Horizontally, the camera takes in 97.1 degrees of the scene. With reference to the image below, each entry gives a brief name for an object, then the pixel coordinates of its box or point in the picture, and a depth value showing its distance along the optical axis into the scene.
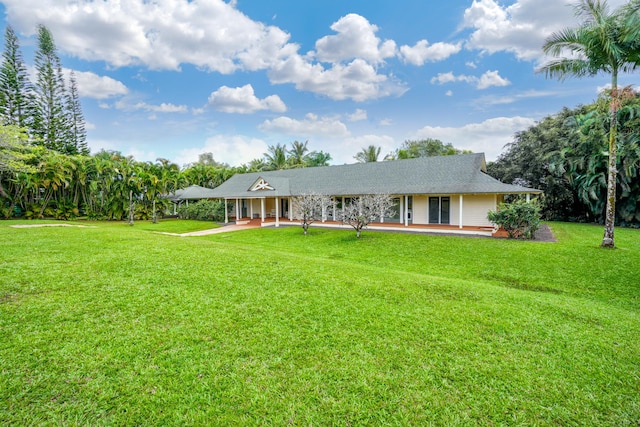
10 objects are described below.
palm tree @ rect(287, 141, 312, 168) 40.72
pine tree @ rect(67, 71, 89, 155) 34.06
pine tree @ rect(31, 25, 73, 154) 30.69
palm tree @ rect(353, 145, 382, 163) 35.97
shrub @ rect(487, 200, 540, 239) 13.21
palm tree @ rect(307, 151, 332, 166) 42.78
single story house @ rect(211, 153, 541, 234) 16.73
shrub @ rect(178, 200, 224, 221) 25.42
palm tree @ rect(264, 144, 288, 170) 39.38
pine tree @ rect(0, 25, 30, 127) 27.00
